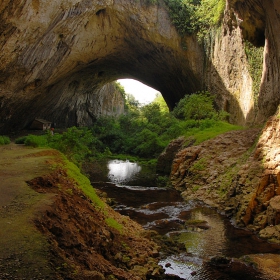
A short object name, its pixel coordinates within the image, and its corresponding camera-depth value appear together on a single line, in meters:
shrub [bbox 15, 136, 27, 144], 15.37
